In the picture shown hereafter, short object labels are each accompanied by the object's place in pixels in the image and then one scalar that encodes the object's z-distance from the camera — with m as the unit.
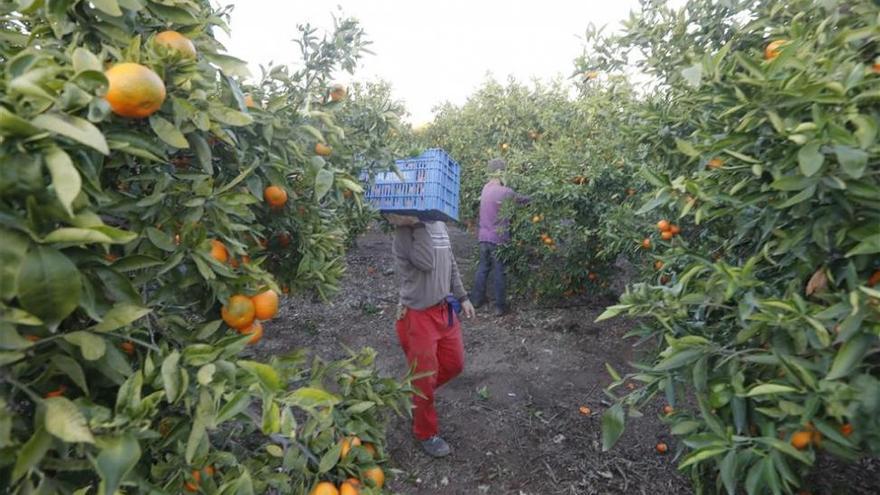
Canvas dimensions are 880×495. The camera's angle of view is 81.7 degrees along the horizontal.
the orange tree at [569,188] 3.73
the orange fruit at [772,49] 1.61
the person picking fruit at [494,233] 5.41
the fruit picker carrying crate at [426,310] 2.96
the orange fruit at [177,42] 1.05
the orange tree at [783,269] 1.09
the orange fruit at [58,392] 0.91
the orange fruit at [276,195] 1.54
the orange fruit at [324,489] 1.21
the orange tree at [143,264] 0.70
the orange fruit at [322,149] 1.72
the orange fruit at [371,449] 1.54
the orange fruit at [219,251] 1.20
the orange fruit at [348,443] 1.33
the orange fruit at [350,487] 1.24
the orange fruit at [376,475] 1.40
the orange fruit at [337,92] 2.00
